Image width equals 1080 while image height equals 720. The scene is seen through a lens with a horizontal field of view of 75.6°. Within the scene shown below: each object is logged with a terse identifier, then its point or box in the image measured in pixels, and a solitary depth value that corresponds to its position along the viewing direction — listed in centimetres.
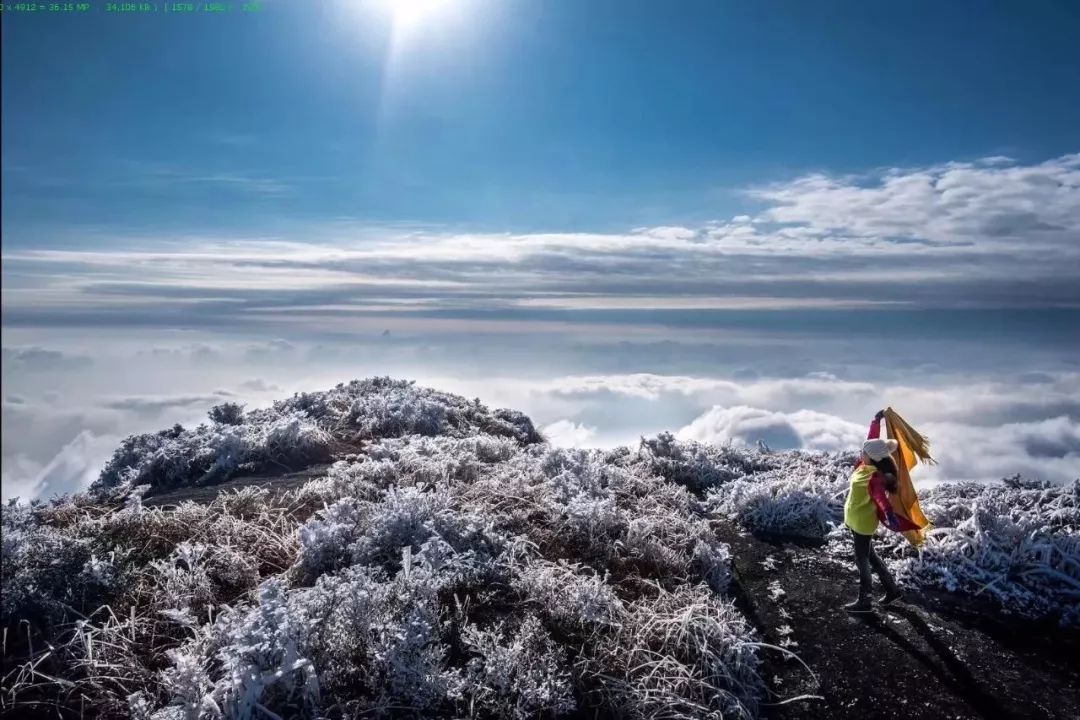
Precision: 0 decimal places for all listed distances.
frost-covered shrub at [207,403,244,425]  1484
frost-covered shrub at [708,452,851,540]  942
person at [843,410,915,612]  725
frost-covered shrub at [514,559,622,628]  626
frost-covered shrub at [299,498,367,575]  700
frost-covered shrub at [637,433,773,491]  1191
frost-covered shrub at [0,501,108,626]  591
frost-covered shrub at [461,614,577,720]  531
